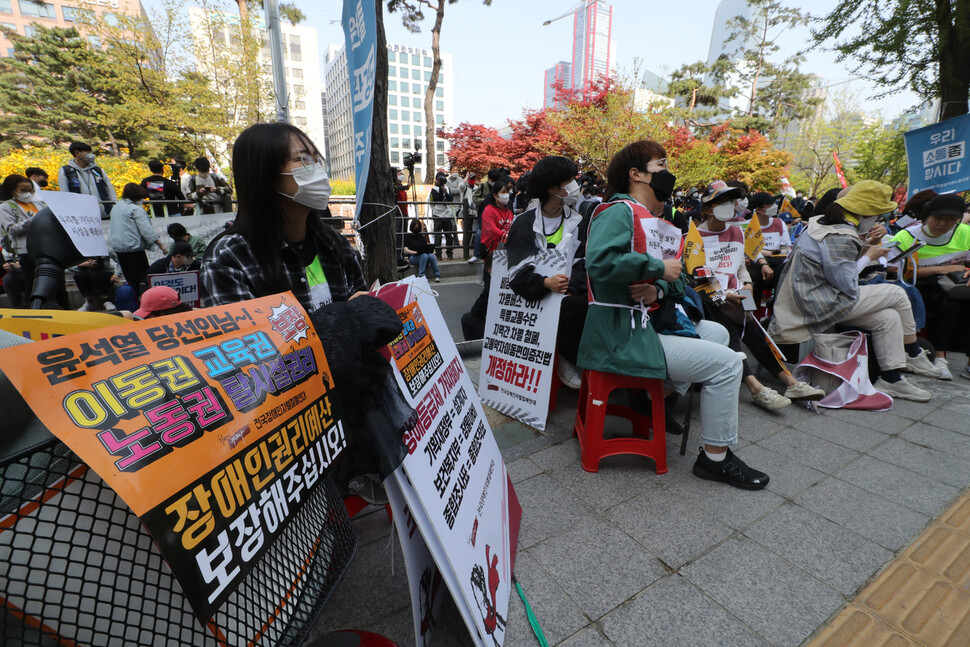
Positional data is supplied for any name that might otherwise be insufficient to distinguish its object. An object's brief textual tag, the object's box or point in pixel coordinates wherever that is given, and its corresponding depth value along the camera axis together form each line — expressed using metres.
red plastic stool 2.66
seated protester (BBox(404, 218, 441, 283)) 9.01
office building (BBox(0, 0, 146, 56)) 44.25
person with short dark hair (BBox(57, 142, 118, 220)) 6.53
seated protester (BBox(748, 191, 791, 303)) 5.20
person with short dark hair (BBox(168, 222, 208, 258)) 5.48
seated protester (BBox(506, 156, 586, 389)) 3.24
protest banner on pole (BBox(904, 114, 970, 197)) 5.71
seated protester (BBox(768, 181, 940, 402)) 3.69
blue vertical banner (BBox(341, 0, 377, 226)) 3.21
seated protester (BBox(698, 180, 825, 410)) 3.81
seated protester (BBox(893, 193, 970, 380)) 4.67
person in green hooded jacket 2.44
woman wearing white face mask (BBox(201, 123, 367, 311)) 1.59
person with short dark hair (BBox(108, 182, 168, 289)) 6.10
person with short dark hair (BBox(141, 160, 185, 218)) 7.95
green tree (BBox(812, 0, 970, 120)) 7.74
